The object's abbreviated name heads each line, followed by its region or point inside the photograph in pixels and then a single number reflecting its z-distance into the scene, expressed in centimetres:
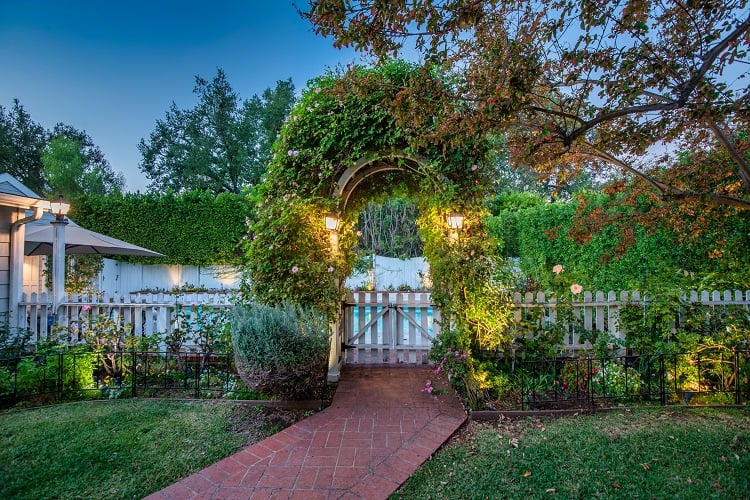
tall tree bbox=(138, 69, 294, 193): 1880
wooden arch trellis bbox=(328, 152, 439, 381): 504
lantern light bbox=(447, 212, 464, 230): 390
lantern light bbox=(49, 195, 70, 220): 525
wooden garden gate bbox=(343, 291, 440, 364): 531
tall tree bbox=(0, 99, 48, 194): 1962
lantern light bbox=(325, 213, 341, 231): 440
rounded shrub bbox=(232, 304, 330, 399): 331
